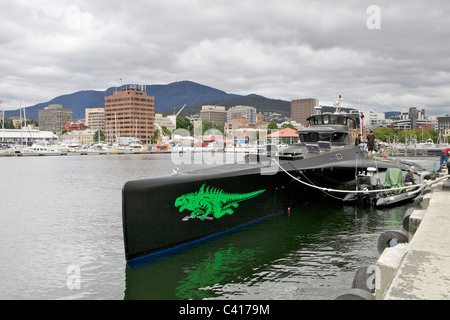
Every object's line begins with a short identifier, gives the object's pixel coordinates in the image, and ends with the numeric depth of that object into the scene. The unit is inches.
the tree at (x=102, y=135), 7752.0
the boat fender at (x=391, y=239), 292.8
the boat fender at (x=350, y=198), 692.7
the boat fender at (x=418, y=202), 466.6
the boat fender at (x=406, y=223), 338.5
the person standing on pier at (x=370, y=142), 836.6
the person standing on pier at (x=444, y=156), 660.5
